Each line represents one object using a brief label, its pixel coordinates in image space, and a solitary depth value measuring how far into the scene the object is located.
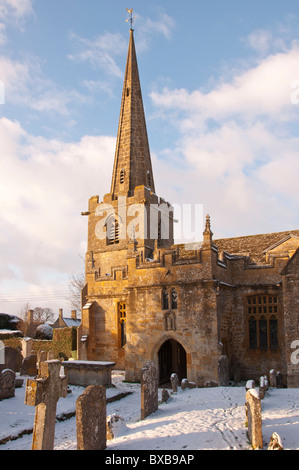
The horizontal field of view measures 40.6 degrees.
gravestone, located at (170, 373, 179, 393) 15.29
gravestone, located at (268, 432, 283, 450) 7.19
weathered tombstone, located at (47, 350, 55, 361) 18.00
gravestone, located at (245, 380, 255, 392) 12.07
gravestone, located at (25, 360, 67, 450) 8.37
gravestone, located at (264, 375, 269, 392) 12.97
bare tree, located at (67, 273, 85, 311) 43.00
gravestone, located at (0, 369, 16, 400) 14.51
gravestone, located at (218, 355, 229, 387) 16.47
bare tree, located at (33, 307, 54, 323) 69.41
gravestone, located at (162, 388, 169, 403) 13.46
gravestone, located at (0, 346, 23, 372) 17.66
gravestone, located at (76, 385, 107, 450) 8.08
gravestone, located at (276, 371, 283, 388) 15.87
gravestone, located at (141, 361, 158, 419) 11.34
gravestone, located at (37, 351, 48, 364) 18.80
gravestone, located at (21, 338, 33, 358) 26.96
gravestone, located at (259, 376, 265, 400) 12.15
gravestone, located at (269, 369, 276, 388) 15.26
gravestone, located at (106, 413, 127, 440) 9.47
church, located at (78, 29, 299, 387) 17.27
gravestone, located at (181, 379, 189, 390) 15.77
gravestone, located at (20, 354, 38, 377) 20.31
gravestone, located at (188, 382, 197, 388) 16.20
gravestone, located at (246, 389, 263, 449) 7.72
